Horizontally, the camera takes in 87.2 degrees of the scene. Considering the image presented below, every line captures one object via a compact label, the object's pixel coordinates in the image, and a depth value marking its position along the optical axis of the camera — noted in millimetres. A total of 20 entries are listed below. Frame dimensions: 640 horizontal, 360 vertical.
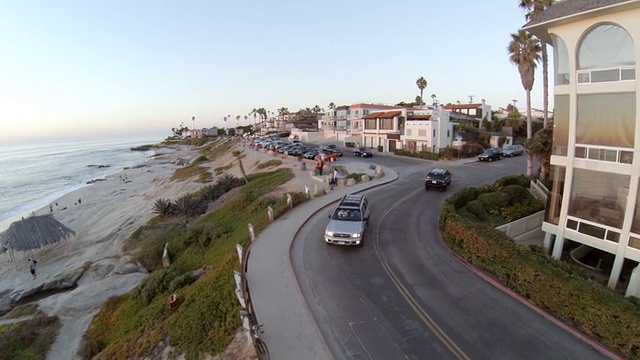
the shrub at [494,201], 19734
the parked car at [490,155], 39719
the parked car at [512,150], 42784
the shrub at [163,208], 28688
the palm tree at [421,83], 80312
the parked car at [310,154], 43738
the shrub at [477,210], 18781
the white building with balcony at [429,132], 44531
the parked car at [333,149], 49269
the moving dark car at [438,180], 24750
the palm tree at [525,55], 29562
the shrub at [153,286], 14453
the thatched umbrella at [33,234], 22875
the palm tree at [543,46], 27172
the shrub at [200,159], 74850
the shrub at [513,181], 23209
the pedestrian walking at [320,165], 32469
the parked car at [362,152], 46812
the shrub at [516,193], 21219
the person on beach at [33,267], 20528
